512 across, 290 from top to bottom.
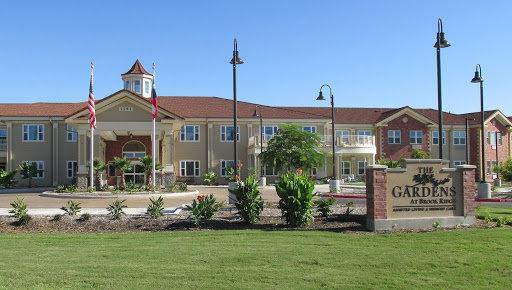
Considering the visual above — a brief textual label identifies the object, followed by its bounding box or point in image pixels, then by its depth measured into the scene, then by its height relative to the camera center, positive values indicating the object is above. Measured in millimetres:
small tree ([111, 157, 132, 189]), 34000 -25
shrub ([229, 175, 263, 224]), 13930 -996
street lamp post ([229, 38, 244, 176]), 20516 +3818
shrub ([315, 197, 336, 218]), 14484 -1180
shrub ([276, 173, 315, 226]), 13336 -954
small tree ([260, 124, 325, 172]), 42781 +817
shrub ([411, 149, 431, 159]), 50312 +563
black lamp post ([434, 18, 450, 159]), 18516 +3675
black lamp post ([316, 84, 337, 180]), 32688 +3816
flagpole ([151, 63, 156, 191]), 32147 -110
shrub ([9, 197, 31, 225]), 14312 -1290
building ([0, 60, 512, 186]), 39094 +2406
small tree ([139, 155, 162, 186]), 35272 -16
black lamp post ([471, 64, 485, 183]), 25453 +3640
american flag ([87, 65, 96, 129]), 32000 +3411
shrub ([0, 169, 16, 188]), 40416 -1040
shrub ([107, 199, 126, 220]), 15154 -1292
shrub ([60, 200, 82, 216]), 15695 -1284
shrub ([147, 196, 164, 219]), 15328 -1290
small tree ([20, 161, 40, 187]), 43969 -507
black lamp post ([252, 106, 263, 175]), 45538 +3728
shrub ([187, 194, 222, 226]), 13664 -1186
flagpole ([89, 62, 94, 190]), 32531 +900
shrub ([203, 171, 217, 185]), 45875 -1306
